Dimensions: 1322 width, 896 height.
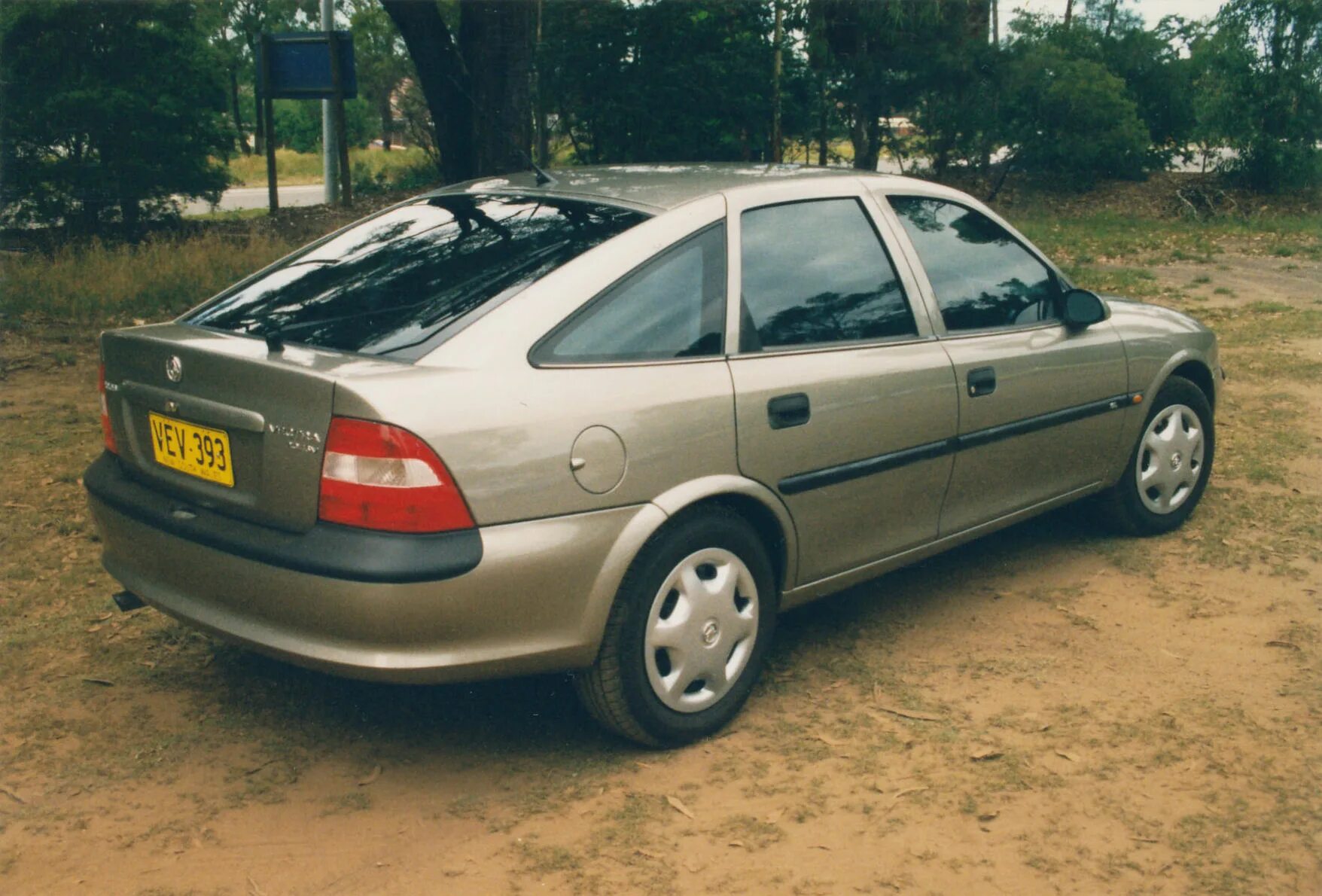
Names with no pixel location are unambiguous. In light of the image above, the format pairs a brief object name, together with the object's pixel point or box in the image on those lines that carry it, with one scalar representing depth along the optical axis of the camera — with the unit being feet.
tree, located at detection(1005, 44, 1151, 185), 70.49
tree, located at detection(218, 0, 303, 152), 136.98
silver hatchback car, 10.69
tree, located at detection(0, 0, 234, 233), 50.06
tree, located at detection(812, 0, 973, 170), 64.08
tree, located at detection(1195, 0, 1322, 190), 71.72
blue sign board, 43.80
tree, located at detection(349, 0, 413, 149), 122.62
